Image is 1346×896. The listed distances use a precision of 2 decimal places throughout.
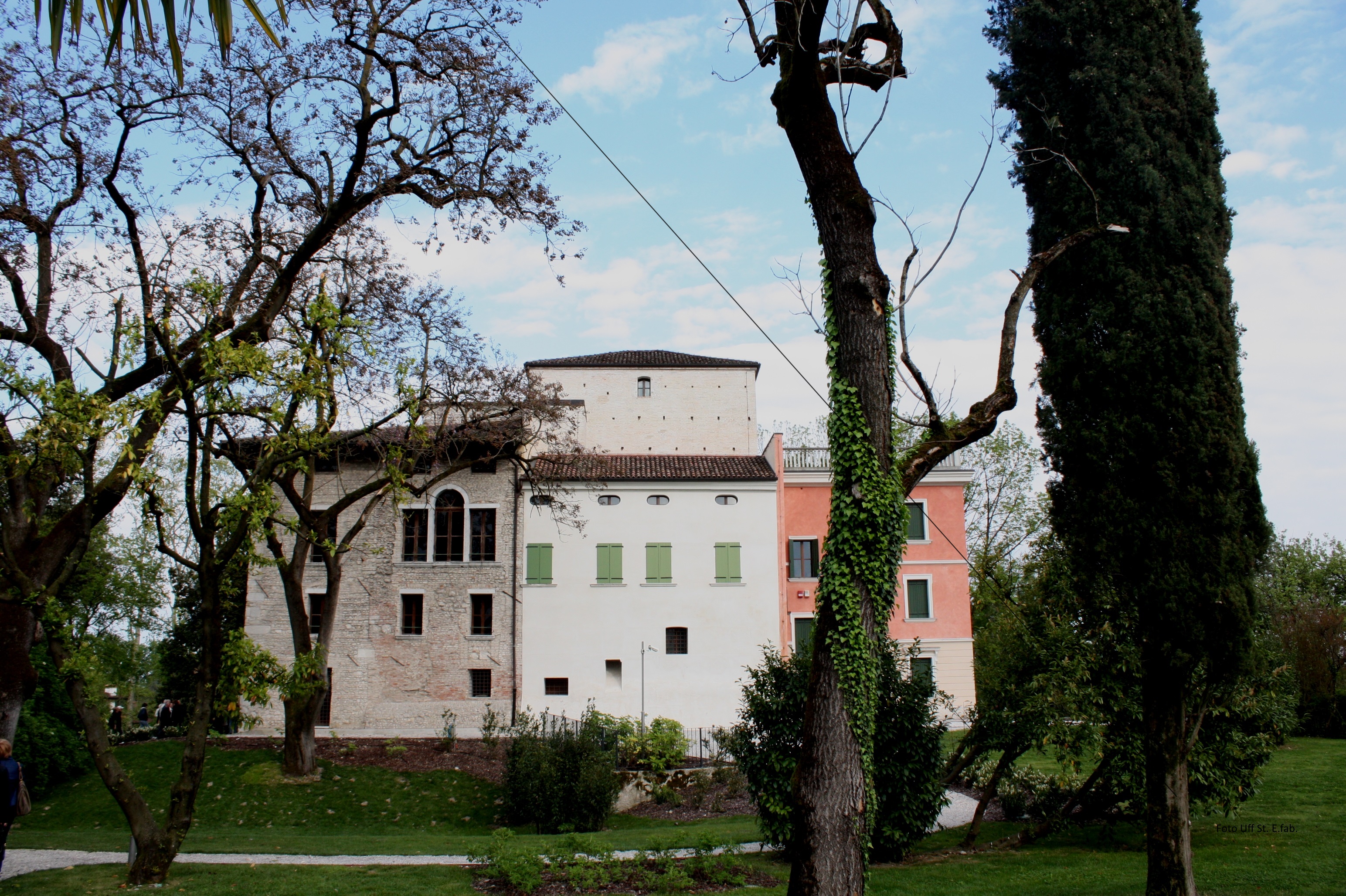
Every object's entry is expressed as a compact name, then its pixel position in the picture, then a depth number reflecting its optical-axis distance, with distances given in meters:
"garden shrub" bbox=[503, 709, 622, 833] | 16.34
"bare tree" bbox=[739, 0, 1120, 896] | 6.78
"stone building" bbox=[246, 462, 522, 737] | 27.33
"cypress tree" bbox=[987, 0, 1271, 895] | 9.61
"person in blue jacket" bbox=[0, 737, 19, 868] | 9.36
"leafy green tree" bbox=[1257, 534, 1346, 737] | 27.34
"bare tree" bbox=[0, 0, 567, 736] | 9.62
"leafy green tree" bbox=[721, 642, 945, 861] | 11.83
